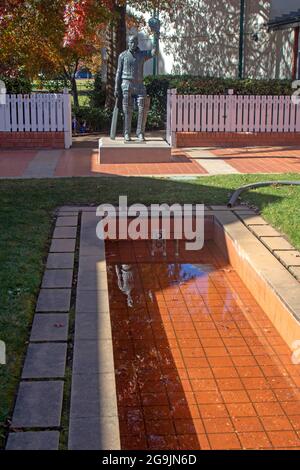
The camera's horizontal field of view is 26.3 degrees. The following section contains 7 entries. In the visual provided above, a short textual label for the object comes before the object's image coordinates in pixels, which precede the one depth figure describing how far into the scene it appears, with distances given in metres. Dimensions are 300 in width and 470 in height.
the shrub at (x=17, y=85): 15.86
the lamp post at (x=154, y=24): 13.28
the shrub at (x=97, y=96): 19.19
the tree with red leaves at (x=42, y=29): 13.64
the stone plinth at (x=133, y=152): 12.46
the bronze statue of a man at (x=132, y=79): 12.52
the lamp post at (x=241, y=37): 19.28
